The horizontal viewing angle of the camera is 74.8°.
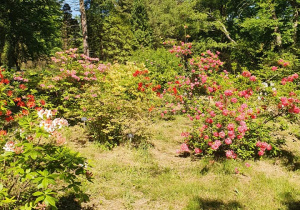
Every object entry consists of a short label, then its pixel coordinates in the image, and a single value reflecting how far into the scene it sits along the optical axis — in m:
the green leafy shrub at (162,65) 9.80
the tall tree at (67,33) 26.55
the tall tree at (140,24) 24.16
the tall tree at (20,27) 8.62
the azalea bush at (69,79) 6.63
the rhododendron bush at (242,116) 4.25
